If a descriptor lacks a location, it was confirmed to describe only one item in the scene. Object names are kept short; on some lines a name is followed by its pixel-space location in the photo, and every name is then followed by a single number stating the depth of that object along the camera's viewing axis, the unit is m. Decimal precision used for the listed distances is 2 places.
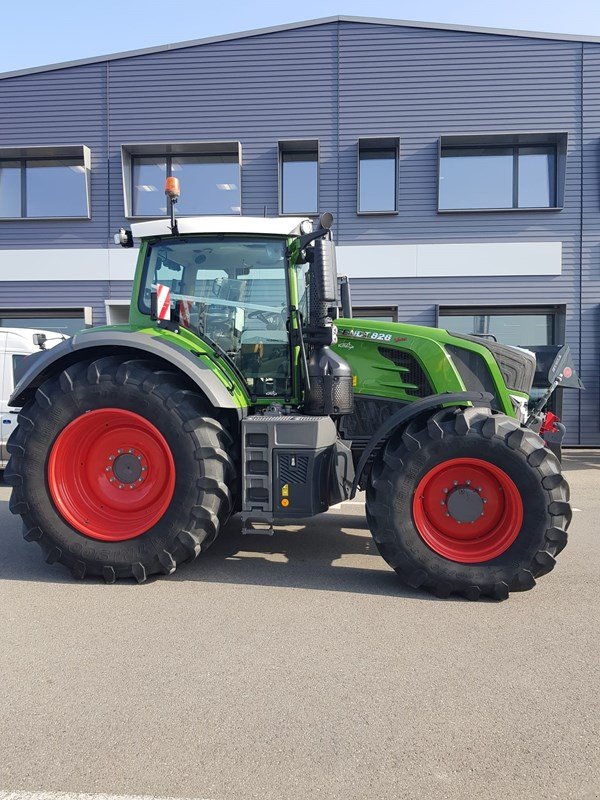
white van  7.73
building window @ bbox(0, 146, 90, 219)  12.44
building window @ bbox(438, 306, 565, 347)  11.91
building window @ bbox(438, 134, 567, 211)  11.85
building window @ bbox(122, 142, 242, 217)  12.20
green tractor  3.72
